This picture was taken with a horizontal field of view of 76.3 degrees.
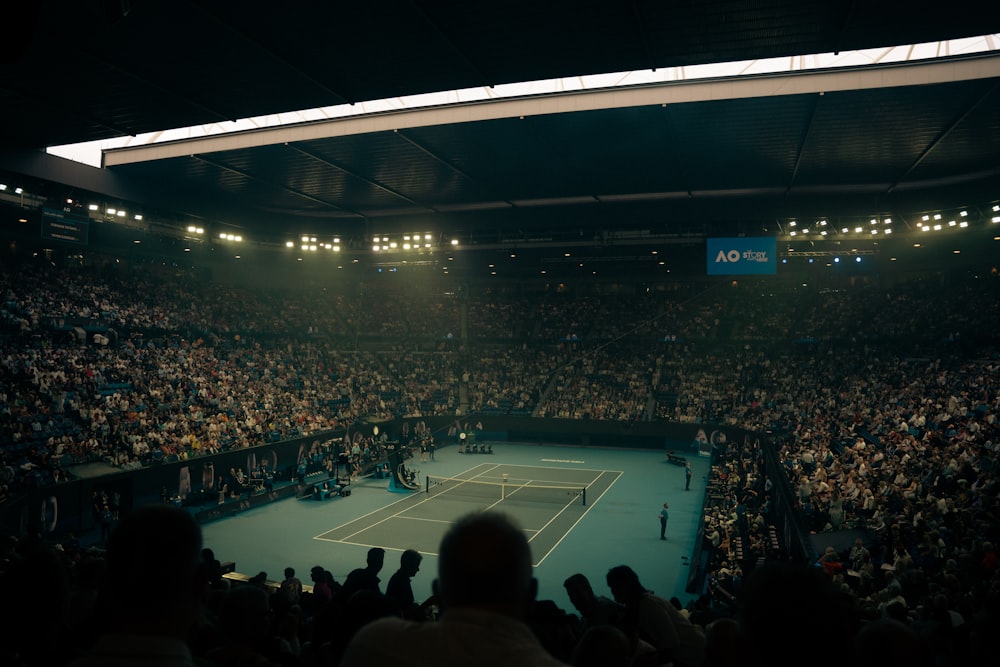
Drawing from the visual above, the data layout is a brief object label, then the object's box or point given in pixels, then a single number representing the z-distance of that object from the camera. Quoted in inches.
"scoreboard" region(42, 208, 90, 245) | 1153.4
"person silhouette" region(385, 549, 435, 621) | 296.3
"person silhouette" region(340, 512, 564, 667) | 70.4
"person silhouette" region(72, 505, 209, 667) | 74.5
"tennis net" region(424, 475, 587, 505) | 1211.2
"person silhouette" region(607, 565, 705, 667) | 188.7
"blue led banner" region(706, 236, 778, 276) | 1214.9
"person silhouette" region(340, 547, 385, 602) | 329.4
